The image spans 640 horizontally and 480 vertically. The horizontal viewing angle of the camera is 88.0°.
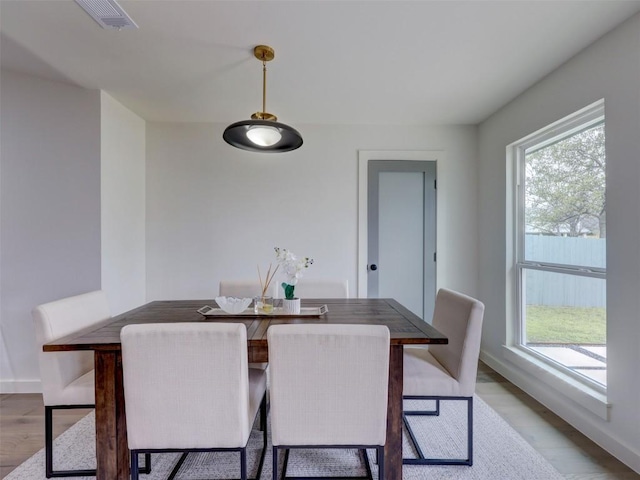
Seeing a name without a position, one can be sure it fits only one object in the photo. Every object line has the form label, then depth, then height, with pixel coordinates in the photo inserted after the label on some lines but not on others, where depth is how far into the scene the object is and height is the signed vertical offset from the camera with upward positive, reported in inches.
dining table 58.4 -25.9
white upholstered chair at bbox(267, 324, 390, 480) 52.0 -23.4
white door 138.3 +2.7
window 85.4 -1.8
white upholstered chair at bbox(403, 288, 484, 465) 68.8 -28.7
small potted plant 78.8 -7.0
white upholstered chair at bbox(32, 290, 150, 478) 64.5 -27.1
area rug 68.8 -48.4
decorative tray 77.4 -17.3
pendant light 71.0 +24.3
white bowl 77.8 -15.1
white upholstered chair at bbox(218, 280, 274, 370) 101.2 -14.8
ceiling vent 61.0 +44.1
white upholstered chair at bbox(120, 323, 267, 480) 51.5 -23.4
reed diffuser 79.3 -15.9
